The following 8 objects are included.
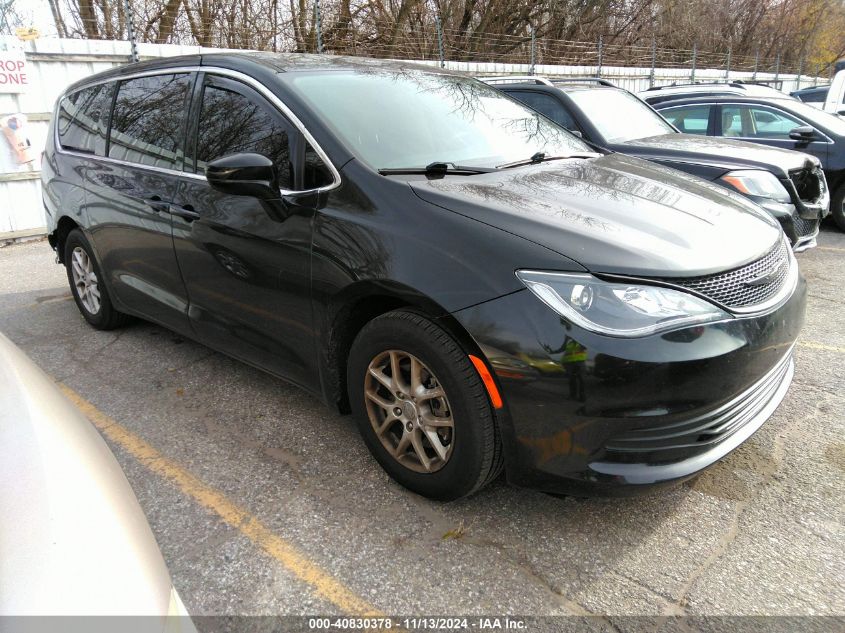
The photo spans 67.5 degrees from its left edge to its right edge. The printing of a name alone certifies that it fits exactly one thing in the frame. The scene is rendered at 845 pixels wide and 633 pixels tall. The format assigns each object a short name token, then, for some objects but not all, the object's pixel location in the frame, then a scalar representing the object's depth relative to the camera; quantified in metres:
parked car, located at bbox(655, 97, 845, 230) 7.15
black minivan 2.06
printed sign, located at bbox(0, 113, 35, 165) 7.71
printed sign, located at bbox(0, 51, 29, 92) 7.49
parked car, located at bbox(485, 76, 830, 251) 5.30
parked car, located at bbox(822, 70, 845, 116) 11.64
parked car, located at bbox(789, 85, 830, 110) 13.96
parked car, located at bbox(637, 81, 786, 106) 8.21
